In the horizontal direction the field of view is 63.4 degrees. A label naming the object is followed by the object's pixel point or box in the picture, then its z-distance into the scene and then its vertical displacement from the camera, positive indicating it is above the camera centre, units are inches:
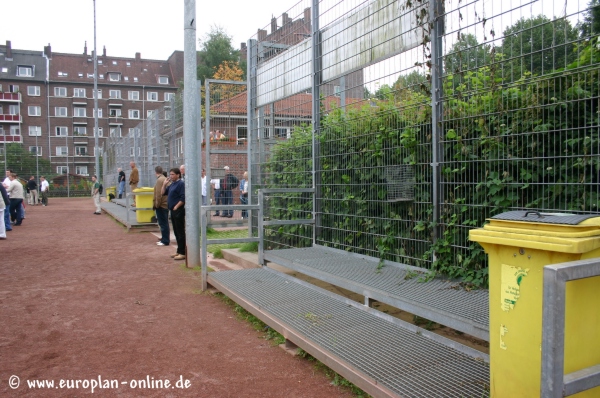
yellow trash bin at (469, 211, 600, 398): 89.8 -22.9
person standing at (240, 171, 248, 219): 415.2 -7.4
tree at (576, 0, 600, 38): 141.8 +46.5
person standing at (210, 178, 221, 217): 417.7 -3.6
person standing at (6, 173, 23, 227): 692.1 -19.5
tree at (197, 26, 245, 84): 2181.3 +586.5
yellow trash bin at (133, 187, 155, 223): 574.6 -26.8
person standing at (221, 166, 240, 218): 414.0 -2.0
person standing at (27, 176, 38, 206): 1279.5 -18.3
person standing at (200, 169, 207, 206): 533.4 -7.8
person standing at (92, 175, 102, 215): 908.2 -24.4
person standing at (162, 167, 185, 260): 385.1 -18.0
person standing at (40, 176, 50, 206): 1268.5 -15.9
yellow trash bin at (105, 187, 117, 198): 1123.2 -16.0
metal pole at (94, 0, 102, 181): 1112.2 +133.8
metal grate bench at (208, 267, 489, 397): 122.0 -50.2
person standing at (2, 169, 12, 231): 622.5 -41.8
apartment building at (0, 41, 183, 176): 2519.7 +474.5
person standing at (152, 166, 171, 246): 441.7 -24.3
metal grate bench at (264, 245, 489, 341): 141.0 -39.0
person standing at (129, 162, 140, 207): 745.0 +12.1
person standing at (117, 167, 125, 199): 934.4 +2.1
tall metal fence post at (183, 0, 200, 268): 331.0 +38.4
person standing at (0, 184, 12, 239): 526.9 -33.0
